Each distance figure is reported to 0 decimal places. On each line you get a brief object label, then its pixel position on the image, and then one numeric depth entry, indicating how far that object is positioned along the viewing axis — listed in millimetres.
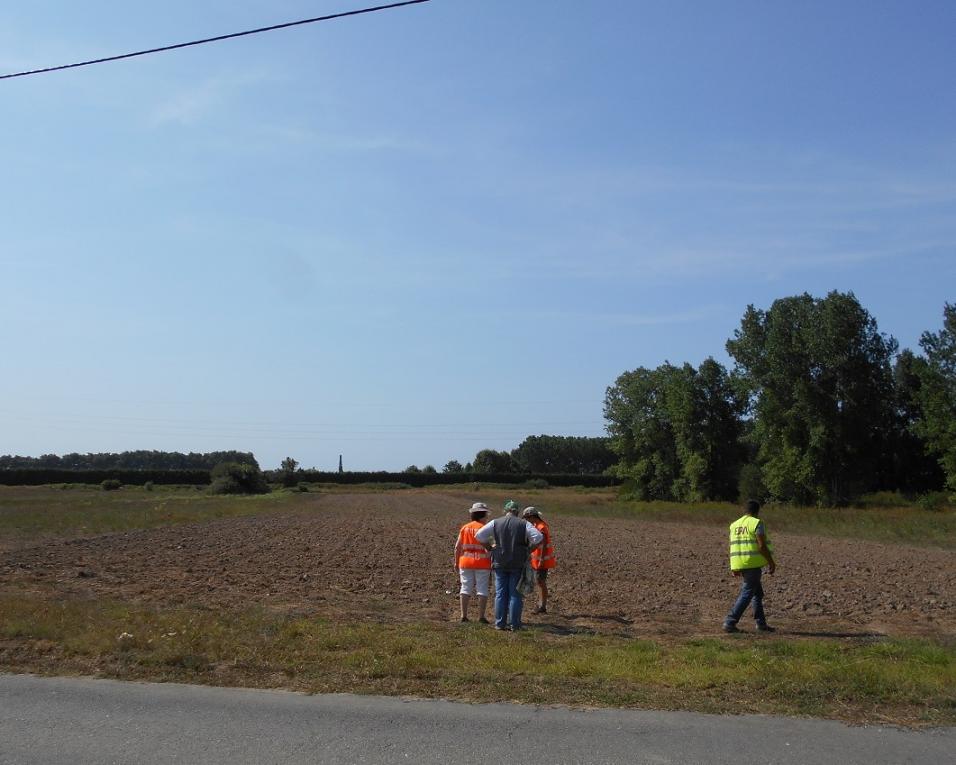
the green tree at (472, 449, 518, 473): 153000
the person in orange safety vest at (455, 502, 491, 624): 13109
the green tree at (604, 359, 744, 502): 84062
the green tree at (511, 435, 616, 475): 186238
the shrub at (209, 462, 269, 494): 86312
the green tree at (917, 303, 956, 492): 56000
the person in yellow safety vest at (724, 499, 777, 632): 12516
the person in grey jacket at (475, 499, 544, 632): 12492
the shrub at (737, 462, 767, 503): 70938
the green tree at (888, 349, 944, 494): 66125
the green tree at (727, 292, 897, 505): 64125
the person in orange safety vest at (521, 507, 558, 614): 14375
